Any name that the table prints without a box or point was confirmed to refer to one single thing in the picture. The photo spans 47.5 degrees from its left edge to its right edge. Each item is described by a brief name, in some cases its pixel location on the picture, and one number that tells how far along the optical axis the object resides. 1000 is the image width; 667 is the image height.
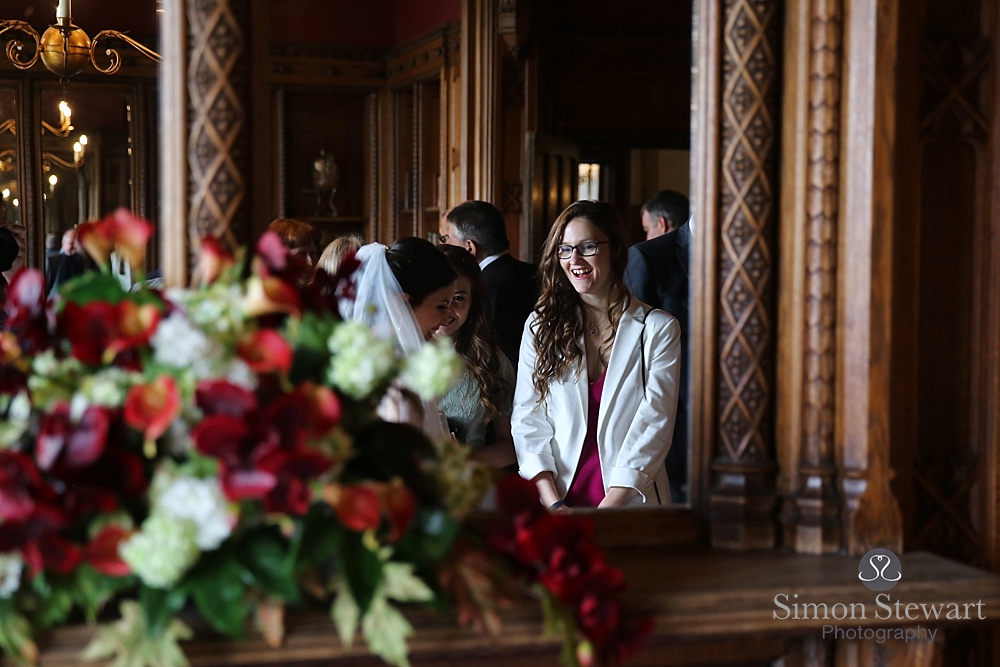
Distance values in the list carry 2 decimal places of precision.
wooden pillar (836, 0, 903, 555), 1.75
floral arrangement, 1.27
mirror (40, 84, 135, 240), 7.20
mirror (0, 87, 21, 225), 7.13
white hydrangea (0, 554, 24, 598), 1.29
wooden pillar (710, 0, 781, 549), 1.82
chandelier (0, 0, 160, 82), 4.93
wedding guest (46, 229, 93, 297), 6.57
